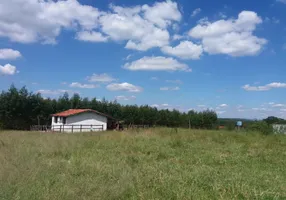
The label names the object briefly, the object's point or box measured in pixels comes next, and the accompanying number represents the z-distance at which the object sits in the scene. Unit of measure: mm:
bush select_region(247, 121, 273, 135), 19253
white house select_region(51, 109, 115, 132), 35530
